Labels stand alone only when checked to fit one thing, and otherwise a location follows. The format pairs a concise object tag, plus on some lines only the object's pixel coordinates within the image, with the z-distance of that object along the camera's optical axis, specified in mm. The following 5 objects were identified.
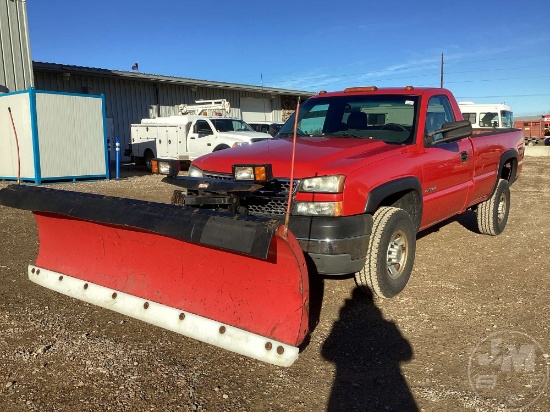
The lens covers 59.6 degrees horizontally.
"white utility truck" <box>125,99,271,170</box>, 15930
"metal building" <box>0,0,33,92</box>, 13953
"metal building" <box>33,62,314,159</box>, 18906
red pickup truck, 3607
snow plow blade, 2934
